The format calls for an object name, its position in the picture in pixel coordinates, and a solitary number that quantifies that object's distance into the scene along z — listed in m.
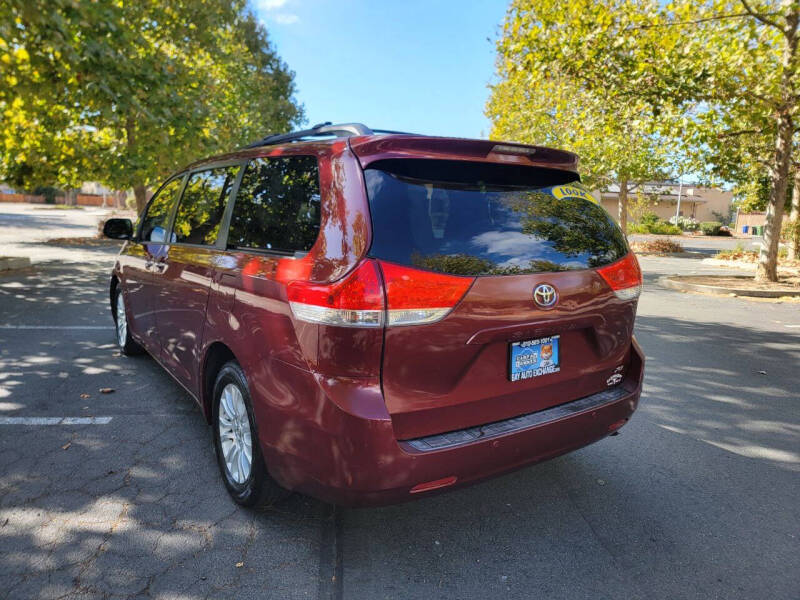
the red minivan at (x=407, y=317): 2.04
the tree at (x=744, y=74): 10.20
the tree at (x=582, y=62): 10.62
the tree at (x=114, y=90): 7.69
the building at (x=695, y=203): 60.41
